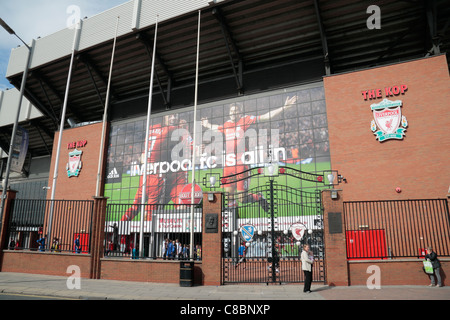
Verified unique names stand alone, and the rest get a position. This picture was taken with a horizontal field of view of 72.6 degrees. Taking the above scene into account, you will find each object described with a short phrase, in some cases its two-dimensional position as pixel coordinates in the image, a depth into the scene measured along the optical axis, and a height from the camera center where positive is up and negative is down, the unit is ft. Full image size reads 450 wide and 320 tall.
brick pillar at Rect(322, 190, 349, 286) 39.32 -1.07
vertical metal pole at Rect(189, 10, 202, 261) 45.54 -0.90
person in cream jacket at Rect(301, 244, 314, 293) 35.14 -3.73
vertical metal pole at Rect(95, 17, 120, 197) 86.95 +53.76
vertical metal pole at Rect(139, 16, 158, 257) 56.13 +1.98
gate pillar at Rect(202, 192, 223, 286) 41.32 -1.24
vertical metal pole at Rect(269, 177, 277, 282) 40.85 -0.58
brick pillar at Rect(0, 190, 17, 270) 51.45 +1.57
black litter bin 40.09 -5.19
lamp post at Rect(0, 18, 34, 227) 42.02 +14.94
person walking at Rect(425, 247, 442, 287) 38.50 -3.80
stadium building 68.13 +38.07
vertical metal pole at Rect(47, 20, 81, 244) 81.23 +56.60
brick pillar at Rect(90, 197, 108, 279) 45.39 -0.31
